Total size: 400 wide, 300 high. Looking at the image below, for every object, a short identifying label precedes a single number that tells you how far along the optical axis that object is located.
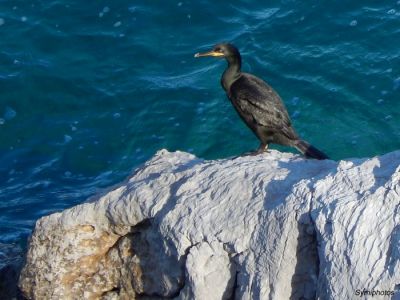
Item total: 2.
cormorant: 18.89
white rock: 12.92
